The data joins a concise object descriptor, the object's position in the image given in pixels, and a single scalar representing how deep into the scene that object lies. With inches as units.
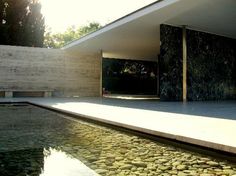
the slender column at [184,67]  307.6
